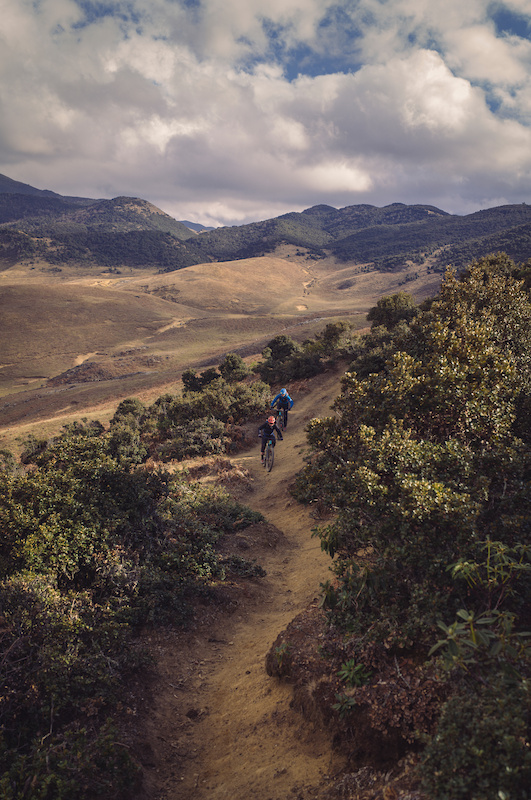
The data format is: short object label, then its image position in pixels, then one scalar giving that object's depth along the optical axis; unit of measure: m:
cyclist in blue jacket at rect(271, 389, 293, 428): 15.61
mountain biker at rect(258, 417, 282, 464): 13.03
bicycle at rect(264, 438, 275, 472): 13.74
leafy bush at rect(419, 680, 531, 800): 2.35
